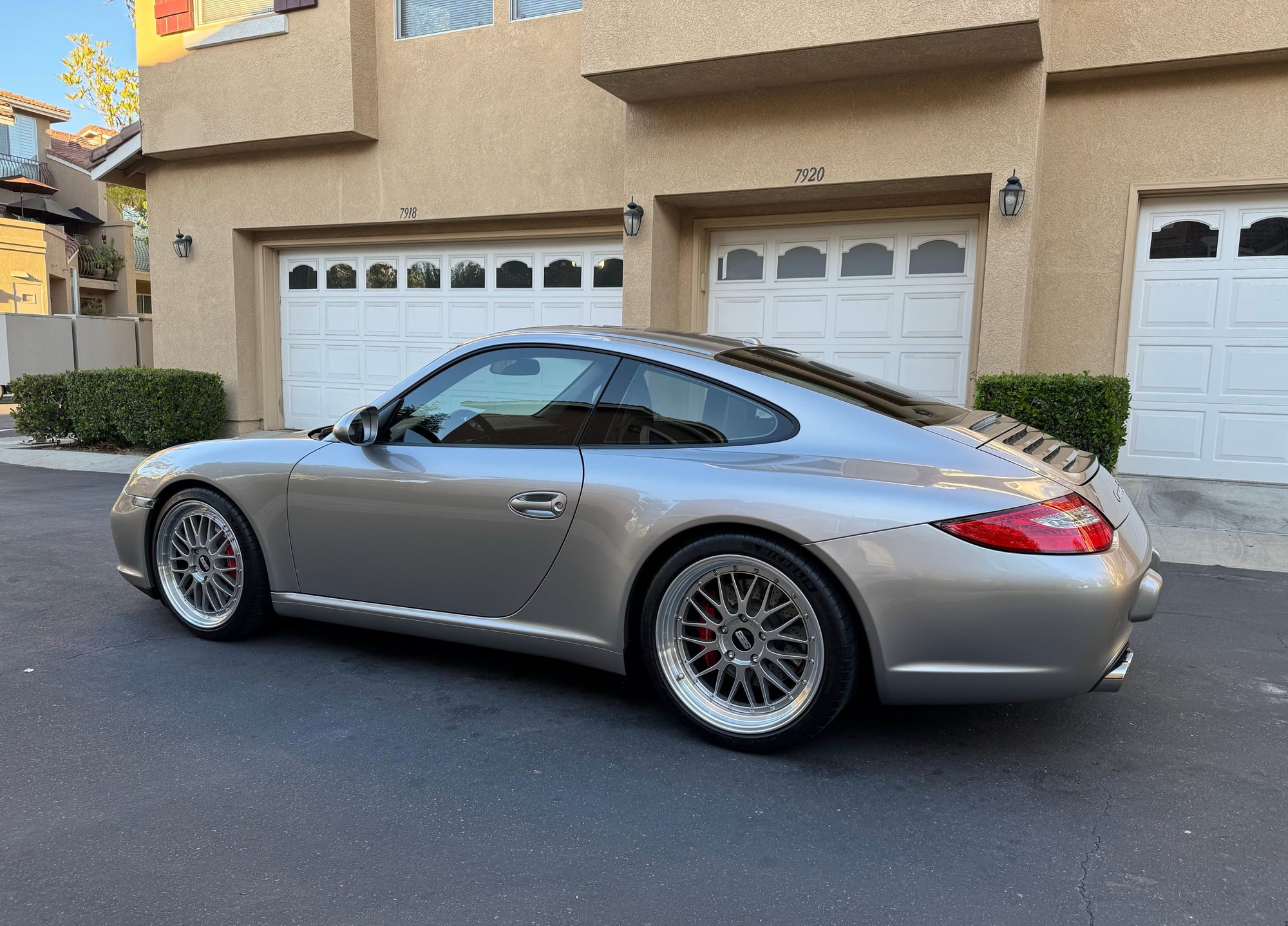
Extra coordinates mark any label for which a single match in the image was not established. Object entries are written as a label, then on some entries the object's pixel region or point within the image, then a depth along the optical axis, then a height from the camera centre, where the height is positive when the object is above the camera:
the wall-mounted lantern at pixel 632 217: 9.33 +1.35
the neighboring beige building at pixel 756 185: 8.06 +1.72
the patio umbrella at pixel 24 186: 28.83 +4.89
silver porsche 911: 2.78 -0.63
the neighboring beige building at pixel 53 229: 27.62 +3.70
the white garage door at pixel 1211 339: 8.37 +0.20
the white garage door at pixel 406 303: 10.82 +0.54
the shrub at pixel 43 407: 12.02 -0.90
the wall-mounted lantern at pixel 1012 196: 7.92 +1.39
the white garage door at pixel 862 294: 9.26 +0.63
